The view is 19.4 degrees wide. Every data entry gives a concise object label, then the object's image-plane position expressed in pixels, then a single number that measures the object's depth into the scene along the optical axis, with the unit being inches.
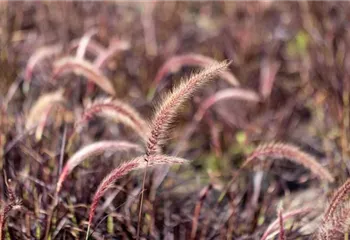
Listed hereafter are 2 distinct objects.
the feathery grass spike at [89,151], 176.5
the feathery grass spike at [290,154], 177.5
